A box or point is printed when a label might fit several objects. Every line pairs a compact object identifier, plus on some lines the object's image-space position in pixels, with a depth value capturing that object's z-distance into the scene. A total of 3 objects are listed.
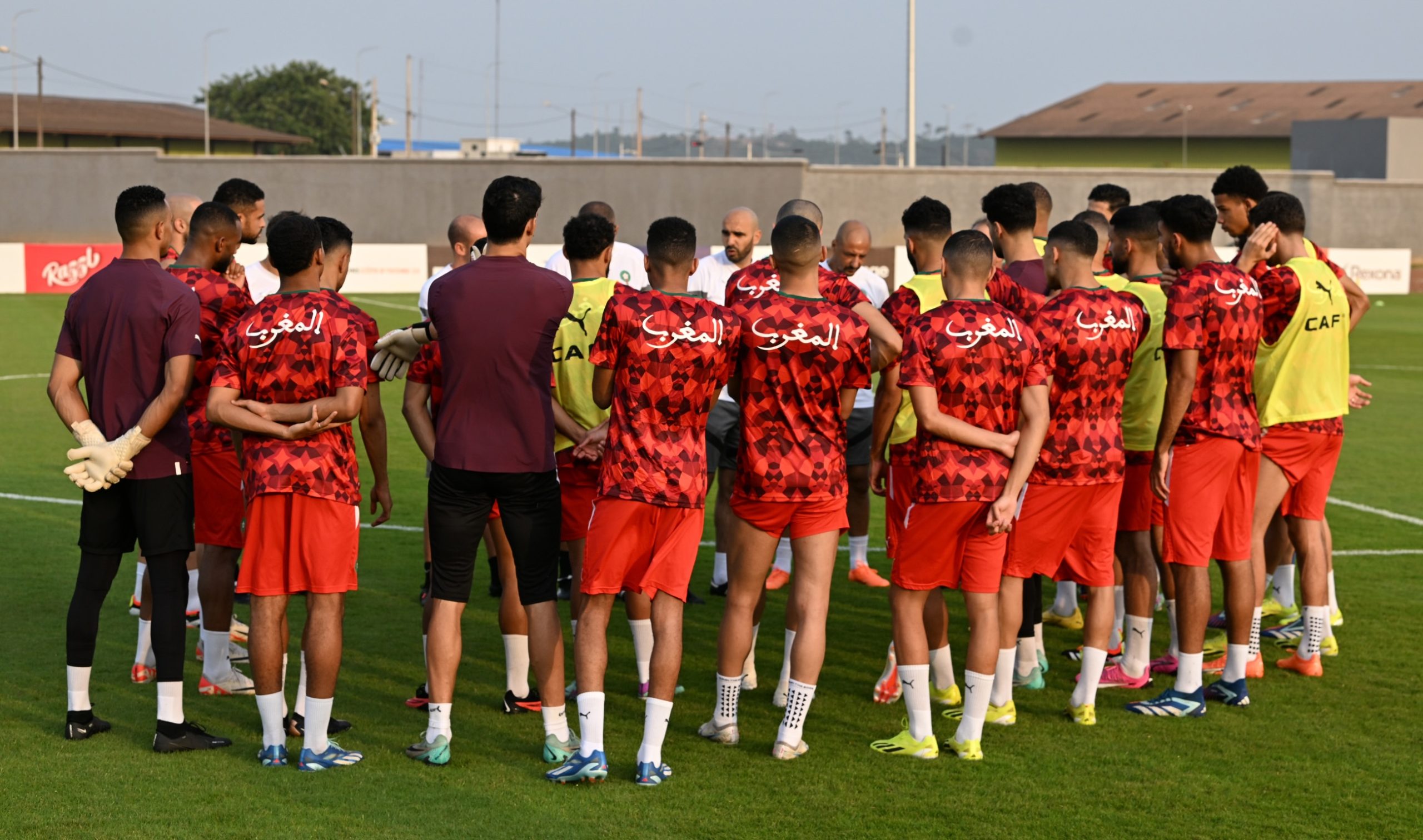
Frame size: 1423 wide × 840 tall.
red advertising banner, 31.41
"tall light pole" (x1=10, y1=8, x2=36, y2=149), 60.40
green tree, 100.12
